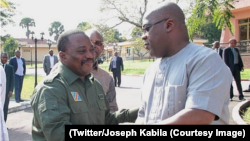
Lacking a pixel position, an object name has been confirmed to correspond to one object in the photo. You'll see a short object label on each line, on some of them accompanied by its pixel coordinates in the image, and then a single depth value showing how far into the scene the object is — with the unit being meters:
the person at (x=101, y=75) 3.17
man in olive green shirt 1.88
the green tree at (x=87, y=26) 27.73
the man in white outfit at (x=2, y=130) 2.42
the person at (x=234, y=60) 8.59
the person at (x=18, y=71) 9.91
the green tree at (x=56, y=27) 88.74
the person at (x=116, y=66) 14.34
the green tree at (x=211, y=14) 5.50
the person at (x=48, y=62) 13.02
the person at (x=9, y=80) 6.75
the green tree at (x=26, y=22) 92.25
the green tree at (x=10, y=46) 47.16
